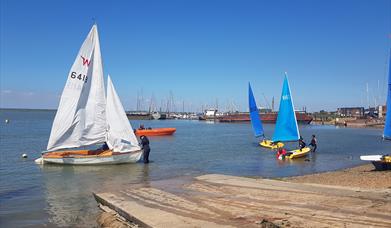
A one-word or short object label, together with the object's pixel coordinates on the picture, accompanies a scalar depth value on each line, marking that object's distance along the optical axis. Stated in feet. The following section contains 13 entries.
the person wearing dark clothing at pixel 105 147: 88.78
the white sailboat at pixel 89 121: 84.69
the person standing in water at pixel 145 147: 87.97
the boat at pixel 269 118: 416.67
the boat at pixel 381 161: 66.44
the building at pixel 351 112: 580.71
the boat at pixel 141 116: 572.14
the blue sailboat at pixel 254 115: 155.98
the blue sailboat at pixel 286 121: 119.34
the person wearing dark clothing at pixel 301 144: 104.36
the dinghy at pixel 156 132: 213.95
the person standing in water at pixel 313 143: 120.16
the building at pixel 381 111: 443.57
